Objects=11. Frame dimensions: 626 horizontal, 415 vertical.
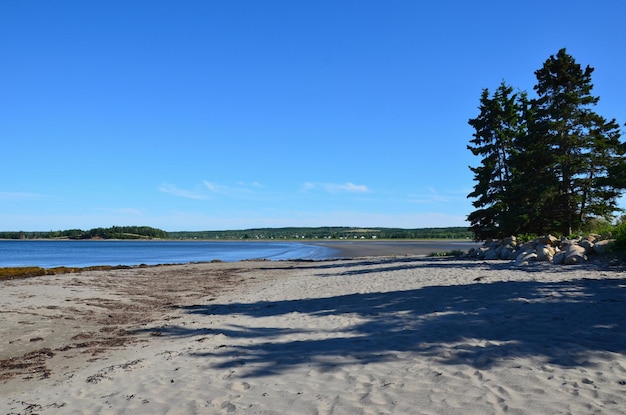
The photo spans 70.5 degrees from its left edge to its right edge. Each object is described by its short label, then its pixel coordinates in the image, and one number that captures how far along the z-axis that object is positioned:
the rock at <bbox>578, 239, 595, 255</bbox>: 16.95
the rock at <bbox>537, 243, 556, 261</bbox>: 17.41
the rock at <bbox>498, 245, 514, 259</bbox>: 21.24
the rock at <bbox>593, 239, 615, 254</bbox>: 16.09
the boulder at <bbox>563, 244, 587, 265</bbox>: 15.94
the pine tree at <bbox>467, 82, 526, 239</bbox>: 28.41
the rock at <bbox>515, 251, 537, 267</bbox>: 17.48
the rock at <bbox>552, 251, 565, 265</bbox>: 16.30
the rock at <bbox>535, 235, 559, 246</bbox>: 19.00
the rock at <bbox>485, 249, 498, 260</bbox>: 22.70
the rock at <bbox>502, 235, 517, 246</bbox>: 22.29
